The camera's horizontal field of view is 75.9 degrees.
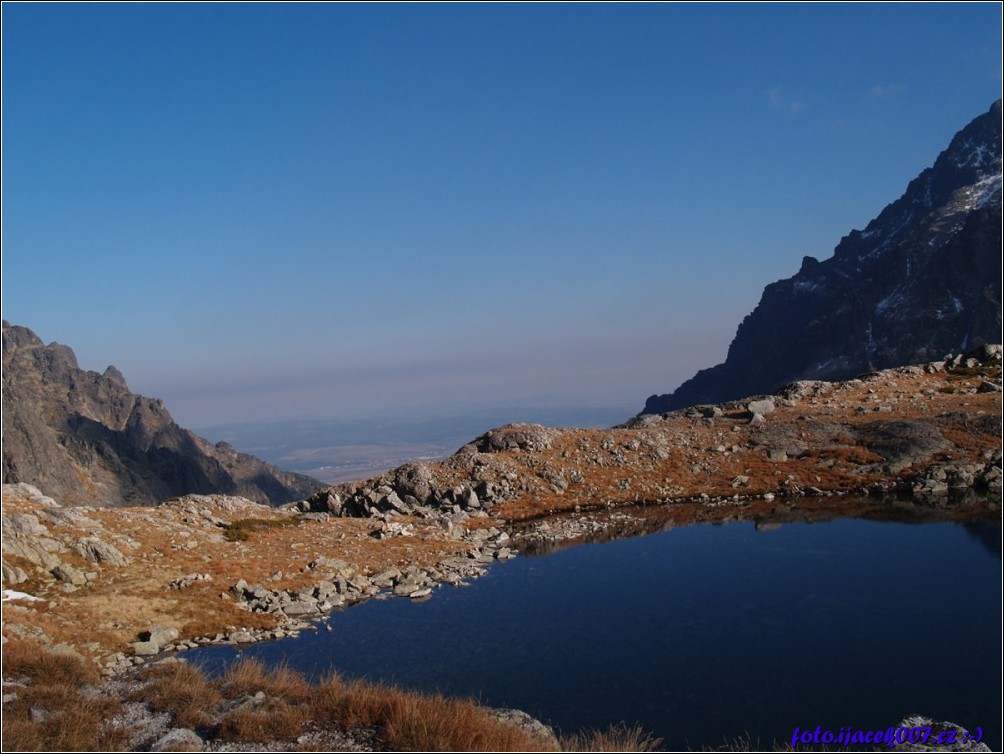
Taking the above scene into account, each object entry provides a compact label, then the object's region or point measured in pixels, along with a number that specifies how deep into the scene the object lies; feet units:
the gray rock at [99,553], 129.83
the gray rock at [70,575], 120.06
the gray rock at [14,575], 114.62
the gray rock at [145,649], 99.36
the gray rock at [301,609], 119.34
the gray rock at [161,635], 103.55
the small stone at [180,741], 50.60
